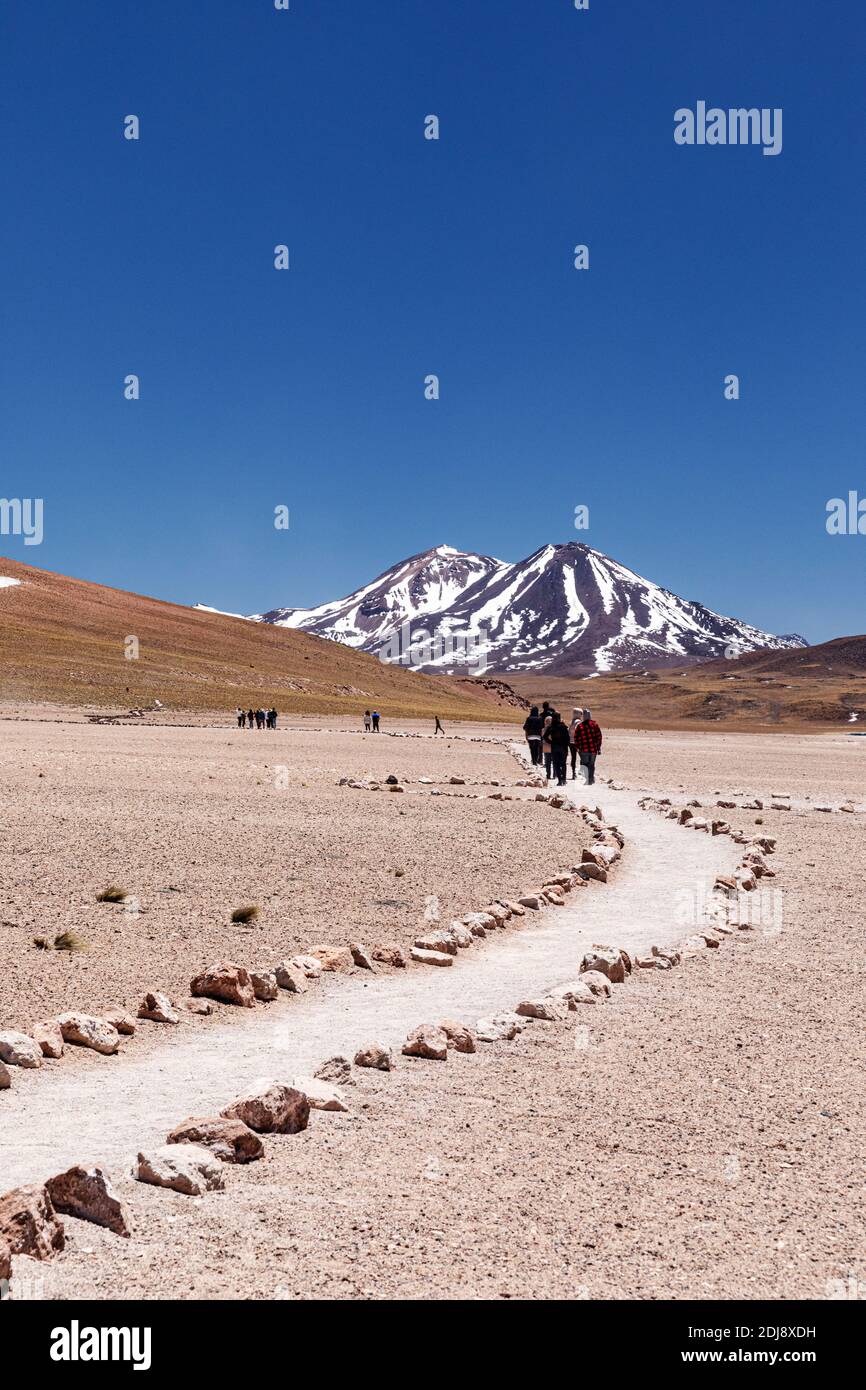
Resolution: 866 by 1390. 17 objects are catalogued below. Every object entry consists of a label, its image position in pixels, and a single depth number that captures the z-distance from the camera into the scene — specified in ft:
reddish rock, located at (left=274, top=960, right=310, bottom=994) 33.27
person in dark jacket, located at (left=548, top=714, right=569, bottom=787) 116.67
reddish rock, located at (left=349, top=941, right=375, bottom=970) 36.37
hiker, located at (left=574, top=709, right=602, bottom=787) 119.75
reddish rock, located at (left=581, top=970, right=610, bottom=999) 32.65
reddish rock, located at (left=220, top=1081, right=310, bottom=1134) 20.66
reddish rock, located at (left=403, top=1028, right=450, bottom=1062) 26.05
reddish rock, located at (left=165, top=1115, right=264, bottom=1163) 19.24
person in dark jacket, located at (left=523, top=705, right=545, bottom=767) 135.72
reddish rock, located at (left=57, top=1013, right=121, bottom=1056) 26.22
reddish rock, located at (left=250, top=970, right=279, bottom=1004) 32.01
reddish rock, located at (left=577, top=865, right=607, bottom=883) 54.95
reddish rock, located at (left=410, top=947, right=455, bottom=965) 37.19
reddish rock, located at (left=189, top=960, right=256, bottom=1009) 31.01
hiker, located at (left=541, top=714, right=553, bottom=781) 122.15
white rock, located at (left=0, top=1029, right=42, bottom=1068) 24.63
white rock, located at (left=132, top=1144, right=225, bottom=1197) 17.87
